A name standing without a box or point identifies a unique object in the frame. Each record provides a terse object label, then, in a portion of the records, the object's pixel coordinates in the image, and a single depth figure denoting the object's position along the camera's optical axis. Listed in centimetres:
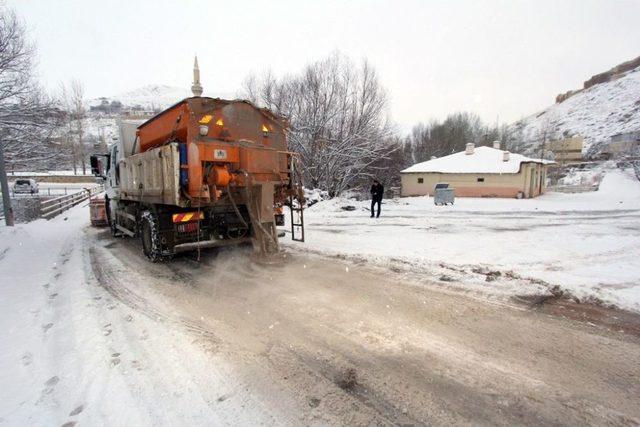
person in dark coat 1551
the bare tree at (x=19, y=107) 1128
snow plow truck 639
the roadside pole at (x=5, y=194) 1185
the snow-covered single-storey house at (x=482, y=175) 3050
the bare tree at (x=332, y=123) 2514
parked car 3697
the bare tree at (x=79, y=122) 5588
